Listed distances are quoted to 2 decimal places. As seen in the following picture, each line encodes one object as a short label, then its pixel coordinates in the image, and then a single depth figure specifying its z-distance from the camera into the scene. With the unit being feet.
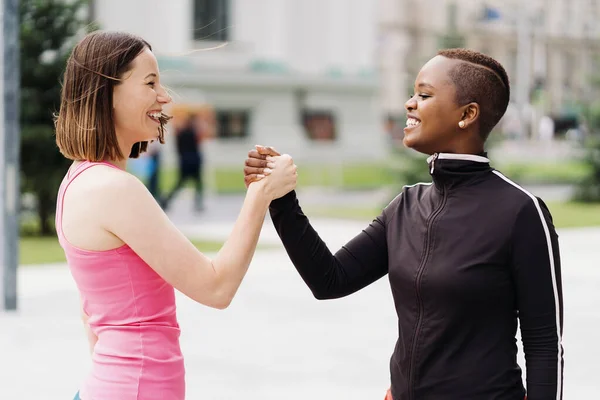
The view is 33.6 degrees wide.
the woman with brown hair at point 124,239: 7.21
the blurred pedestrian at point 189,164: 60.54
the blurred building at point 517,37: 209.67
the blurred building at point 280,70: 109.60
